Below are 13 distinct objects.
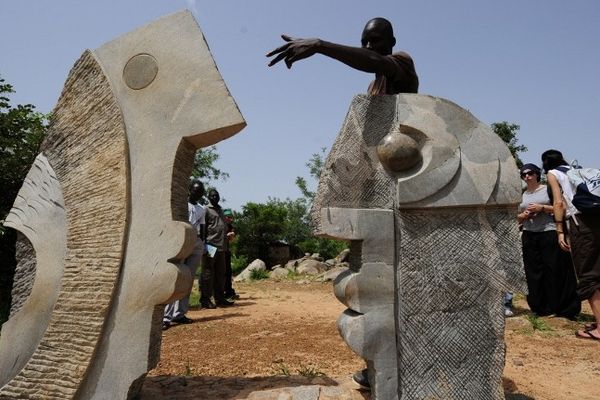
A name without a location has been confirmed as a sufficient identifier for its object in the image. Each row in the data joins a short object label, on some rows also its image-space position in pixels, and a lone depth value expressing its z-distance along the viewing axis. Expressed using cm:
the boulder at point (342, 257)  1422
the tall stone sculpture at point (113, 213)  240
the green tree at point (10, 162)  630
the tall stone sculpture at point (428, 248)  251
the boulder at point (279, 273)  1235
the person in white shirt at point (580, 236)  408
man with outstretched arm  253
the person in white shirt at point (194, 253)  556
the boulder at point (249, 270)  1247
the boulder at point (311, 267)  1261
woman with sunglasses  538
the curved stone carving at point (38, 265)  252
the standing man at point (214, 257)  686
